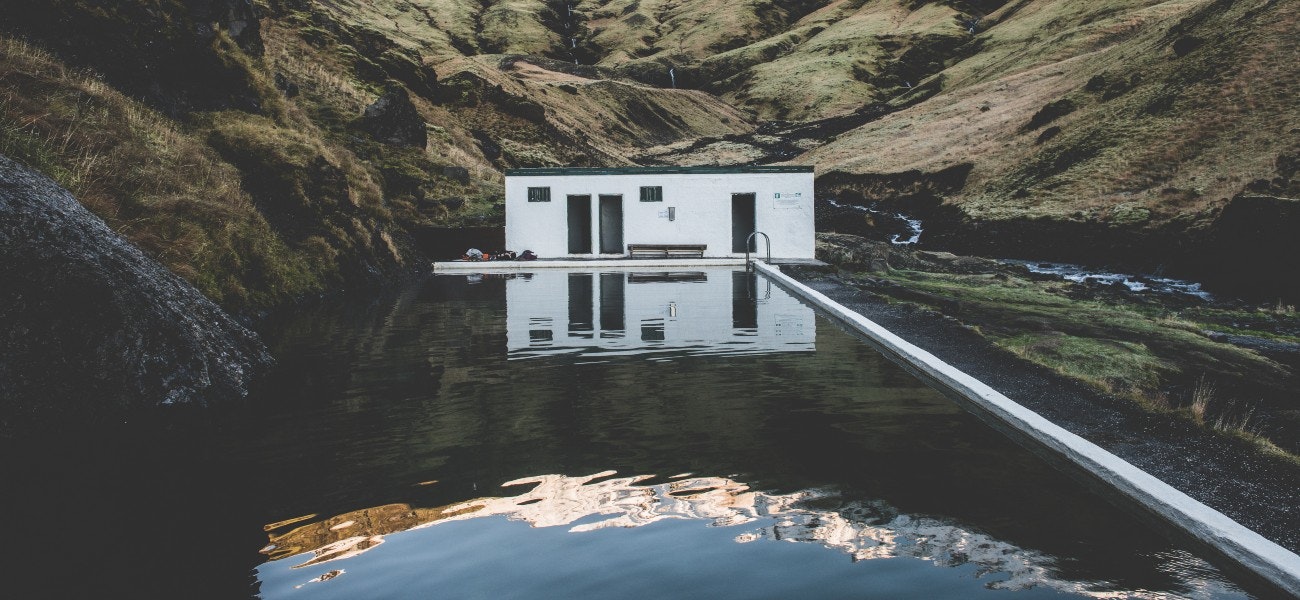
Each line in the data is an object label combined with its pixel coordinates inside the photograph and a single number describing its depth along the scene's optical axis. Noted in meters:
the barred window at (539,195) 30.39
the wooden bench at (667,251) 29.86
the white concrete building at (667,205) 30.05
